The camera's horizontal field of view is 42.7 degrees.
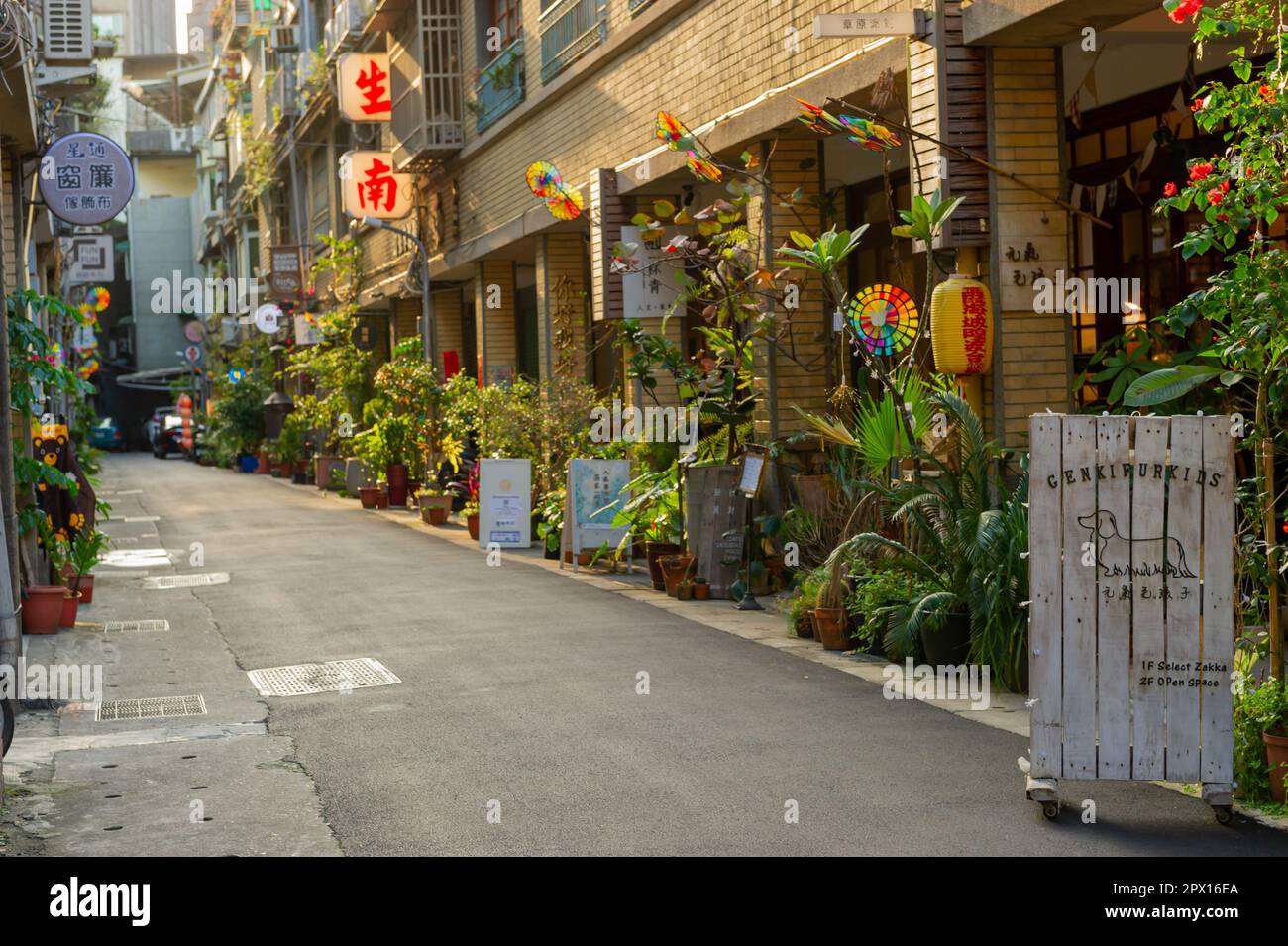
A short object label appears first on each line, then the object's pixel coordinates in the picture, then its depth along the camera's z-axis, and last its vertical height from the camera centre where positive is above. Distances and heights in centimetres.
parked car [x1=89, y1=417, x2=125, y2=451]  6263 -122
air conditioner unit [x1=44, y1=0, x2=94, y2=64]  1767 +402
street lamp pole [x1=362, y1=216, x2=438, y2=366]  2825 +143
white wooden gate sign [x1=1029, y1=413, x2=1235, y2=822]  672 -88
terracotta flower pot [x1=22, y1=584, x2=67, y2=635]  1338 -164
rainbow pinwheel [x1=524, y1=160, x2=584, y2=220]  1805 +227
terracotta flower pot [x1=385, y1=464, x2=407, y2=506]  2897 -139
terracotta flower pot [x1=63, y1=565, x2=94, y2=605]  1583 -176
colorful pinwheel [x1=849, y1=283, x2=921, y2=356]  1325 +60
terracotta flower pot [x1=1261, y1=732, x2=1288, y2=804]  682 -156
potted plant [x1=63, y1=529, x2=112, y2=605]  1516 -140
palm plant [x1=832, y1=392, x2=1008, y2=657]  1009 -88
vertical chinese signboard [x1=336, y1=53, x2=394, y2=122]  3095 +594
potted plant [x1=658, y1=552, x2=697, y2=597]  1487 -157
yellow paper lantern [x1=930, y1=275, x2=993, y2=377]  1147 +46
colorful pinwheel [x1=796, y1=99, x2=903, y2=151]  1164 +184
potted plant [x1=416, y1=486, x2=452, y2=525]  2472 -162
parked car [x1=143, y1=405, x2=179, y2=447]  6469 -71
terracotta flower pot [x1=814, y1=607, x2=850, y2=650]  1148 -165
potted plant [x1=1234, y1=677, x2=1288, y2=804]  686 -150
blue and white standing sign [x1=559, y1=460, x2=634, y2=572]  1712 -110
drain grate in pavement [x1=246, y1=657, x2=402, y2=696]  1075 -186
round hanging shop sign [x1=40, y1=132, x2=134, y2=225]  1691 +234
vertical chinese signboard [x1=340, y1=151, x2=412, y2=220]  3064 +399
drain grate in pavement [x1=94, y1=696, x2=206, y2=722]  1012 -190
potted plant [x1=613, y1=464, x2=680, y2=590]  1583 -119
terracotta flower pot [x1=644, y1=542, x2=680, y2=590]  1548 -151
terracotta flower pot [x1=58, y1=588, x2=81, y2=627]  1405 -174
